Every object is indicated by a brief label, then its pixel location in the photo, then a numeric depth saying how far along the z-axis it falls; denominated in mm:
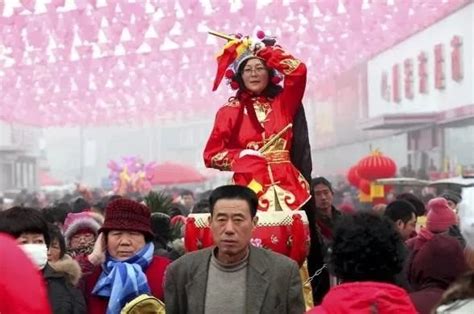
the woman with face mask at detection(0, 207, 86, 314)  7755
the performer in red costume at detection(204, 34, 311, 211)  10006
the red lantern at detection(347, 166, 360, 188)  33634
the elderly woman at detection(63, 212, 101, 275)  11462
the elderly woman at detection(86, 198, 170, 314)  8101
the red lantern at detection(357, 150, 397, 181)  32252
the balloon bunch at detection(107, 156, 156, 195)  50276
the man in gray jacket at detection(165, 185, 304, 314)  6974
